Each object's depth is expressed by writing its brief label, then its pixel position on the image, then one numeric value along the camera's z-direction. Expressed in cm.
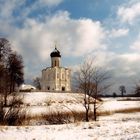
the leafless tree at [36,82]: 5941
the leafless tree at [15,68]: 3172
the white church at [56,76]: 4311
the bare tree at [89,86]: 1337
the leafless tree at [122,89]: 7023
